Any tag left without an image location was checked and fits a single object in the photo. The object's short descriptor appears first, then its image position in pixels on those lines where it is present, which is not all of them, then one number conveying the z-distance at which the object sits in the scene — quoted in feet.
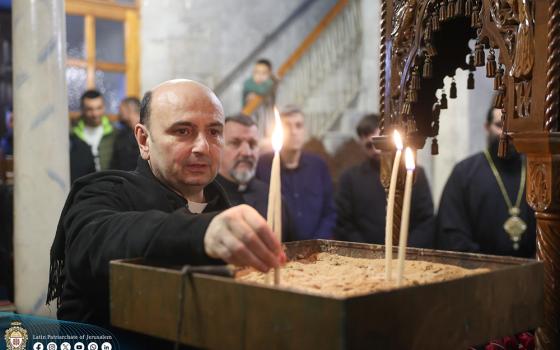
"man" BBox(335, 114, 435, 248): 16.97
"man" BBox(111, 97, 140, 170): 17.06
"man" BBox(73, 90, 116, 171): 21.25
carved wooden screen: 6.89
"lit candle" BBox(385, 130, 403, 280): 4.88
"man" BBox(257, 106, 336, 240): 17.83
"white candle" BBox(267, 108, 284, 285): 4.42
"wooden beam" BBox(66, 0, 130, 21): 32.35
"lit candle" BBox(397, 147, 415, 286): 4.58
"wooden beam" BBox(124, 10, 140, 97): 34.78
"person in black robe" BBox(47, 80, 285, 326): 4.49
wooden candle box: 3.68
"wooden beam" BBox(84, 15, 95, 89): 32.89
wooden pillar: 6.82
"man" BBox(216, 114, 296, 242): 14.15
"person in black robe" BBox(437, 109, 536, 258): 15.53
